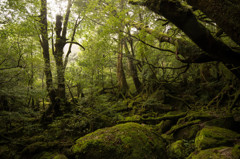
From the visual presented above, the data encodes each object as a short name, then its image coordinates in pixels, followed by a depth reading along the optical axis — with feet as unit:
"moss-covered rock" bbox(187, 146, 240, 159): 9.41
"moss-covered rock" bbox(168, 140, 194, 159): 13.02
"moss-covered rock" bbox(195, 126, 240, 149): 11.86
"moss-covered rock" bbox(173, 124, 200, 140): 16.35
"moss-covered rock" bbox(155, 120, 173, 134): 20.44
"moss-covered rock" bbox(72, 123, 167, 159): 10.61
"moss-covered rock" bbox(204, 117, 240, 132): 15.62
